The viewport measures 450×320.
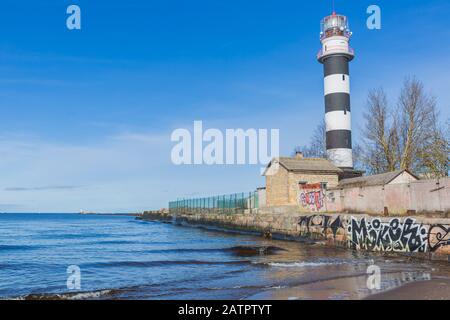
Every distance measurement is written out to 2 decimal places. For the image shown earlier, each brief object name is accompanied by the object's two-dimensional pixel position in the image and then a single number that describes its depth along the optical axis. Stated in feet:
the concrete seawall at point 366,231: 56.46
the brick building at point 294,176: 117.19
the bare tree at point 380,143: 127.34
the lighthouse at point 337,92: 130.21
